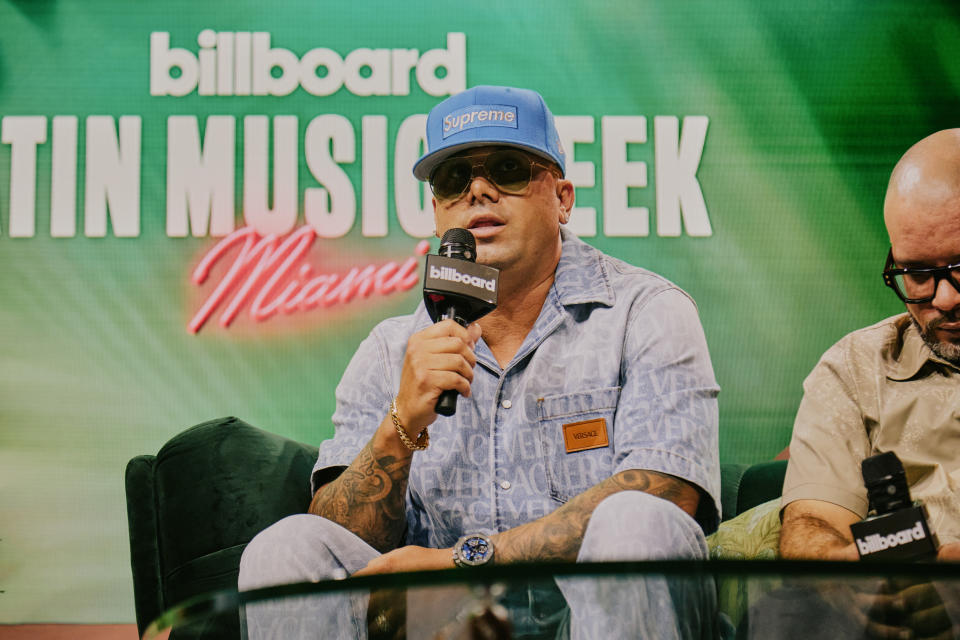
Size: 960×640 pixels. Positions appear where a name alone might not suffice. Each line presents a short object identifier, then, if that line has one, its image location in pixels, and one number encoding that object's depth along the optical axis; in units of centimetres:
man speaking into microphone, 364
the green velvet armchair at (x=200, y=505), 399
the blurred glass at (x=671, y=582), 269
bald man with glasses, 372
